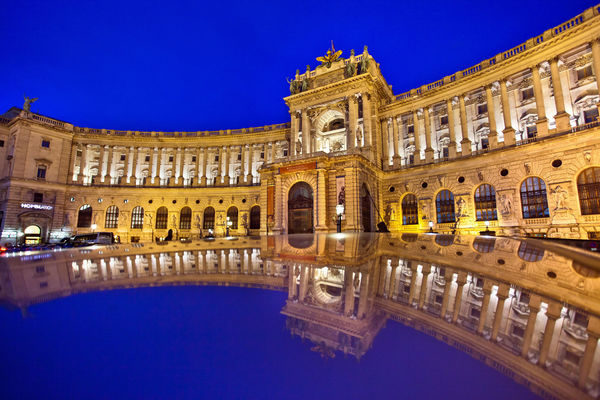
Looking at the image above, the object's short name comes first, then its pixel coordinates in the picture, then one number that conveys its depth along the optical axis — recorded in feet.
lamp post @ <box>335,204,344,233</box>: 61.94
